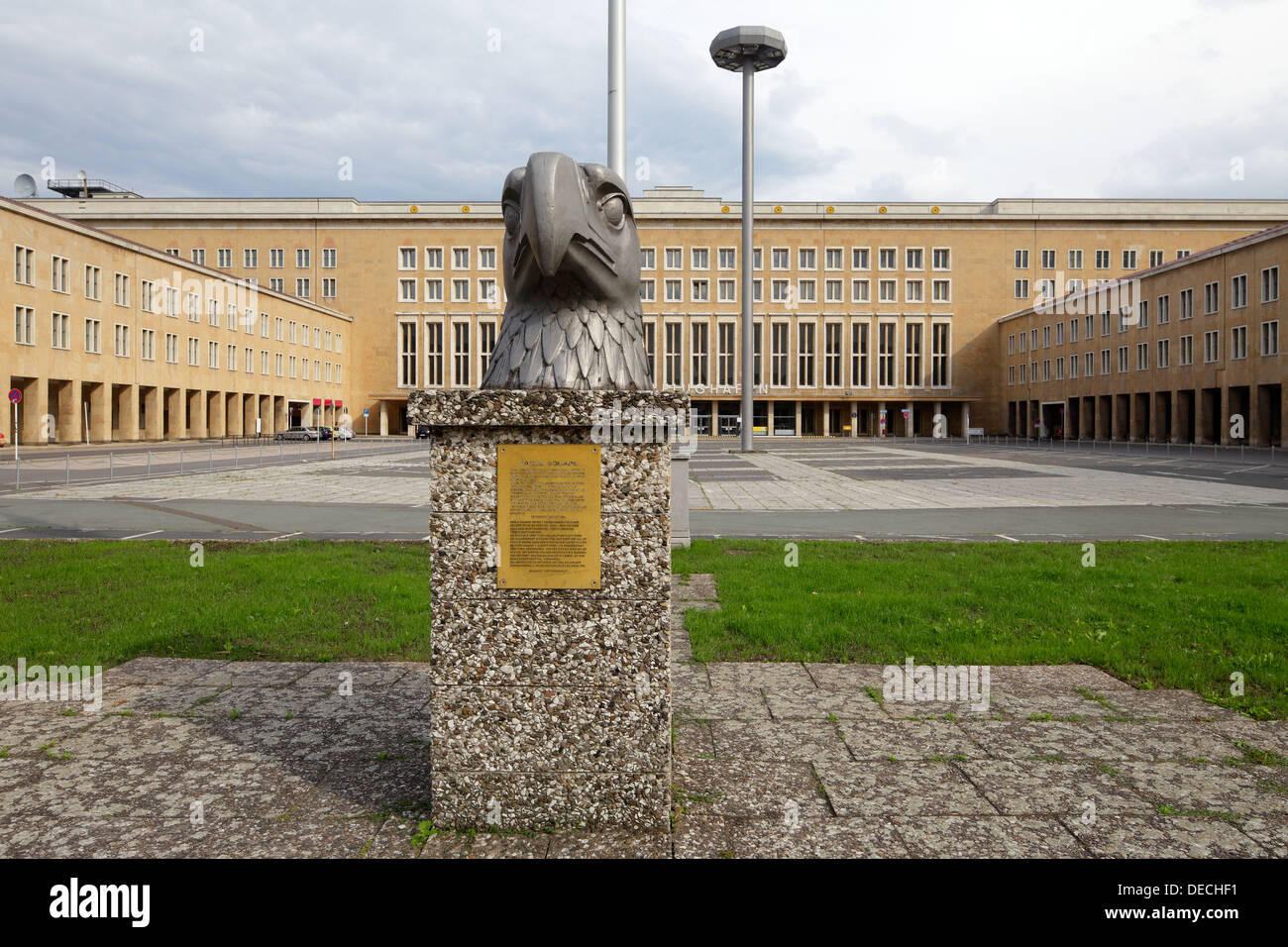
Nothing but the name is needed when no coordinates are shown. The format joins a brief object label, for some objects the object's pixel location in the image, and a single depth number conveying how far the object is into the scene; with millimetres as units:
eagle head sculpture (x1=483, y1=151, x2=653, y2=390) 4098
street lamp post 32938
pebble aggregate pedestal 3400
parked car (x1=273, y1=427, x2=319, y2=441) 58594
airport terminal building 75750
